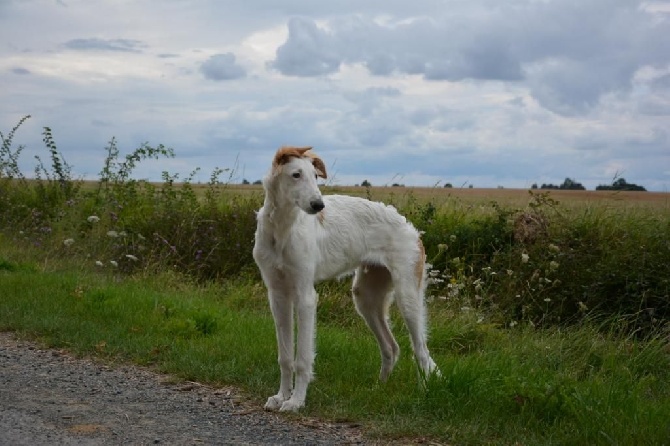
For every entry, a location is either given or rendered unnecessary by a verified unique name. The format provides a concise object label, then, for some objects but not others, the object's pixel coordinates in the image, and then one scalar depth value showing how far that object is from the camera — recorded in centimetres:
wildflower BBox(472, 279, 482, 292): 1199
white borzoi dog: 706
